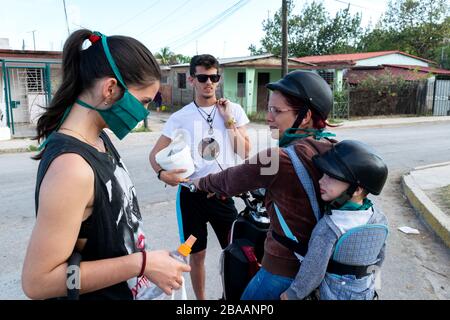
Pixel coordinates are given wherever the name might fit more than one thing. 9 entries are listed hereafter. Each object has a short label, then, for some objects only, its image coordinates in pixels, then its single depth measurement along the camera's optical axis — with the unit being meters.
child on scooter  1.64
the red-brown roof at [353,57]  27.02
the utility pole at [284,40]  16.81
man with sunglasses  3.11
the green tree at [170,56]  43.97
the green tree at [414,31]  38.91
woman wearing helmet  1.74
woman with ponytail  1.24
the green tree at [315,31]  41.25
